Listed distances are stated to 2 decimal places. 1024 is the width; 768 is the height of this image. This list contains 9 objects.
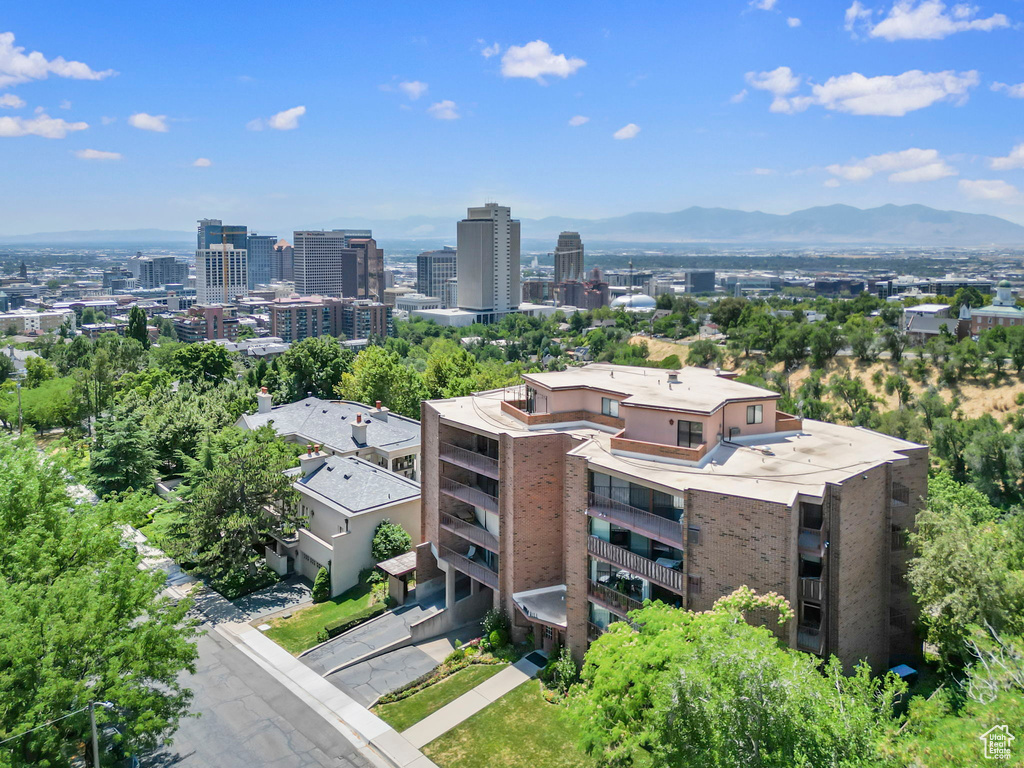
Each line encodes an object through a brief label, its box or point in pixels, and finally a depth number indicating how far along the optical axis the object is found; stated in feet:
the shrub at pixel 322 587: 132.67
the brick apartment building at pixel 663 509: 85.81
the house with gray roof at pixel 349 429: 176.55
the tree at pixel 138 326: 398.83
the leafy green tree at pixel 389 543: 135.23
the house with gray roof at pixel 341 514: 135.03
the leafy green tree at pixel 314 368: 269.44
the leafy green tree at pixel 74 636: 65.31
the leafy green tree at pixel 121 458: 171.83
